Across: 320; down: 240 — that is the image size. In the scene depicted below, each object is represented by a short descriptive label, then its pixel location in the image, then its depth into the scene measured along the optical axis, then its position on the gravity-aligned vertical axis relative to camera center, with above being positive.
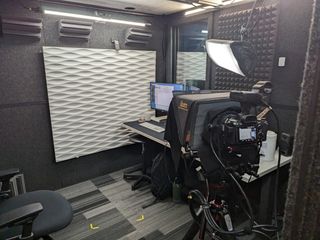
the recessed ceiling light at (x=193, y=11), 2.54 +0.70
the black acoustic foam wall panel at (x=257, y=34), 1.92 +0.34
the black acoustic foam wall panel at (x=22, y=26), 1.92 +0.40
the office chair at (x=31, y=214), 1.16 -0.90
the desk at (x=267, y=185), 1.55 -0.86
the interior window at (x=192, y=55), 2.75 +0.21
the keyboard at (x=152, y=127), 2.42 -0.64
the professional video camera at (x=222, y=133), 0.91 -0.26
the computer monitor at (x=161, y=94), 2.60 -0.29
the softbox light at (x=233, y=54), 1.32 +0.10
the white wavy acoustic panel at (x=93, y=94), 2.32 -0.27
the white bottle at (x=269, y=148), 1.62 -0.57
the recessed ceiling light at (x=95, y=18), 2.16 +0.57
